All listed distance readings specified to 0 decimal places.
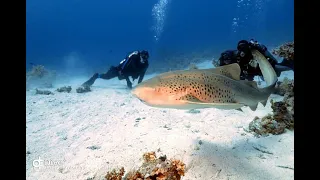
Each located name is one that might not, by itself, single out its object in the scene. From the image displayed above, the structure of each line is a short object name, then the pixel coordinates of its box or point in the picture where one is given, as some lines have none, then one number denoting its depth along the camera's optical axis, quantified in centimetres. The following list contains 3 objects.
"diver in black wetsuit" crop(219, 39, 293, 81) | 704
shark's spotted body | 253
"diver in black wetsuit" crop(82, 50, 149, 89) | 1149
